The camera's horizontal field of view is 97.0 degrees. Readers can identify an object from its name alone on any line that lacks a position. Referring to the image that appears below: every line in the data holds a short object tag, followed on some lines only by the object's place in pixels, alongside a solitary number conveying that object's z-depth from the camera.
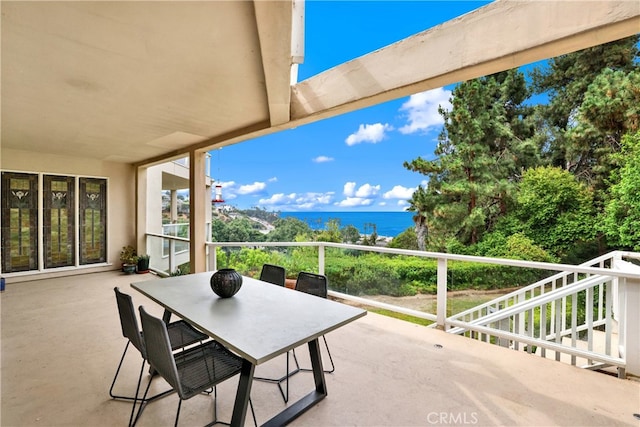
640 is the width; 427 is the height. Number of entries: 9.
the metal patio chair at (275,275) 2.61
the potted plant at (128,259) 6.26
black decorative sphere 2.20
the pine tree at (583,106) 8.30
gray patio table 1.49
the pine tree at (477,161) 10.25
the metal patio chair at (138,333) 1.85
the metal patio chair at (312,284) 2.65
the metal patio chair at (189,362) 1.49
